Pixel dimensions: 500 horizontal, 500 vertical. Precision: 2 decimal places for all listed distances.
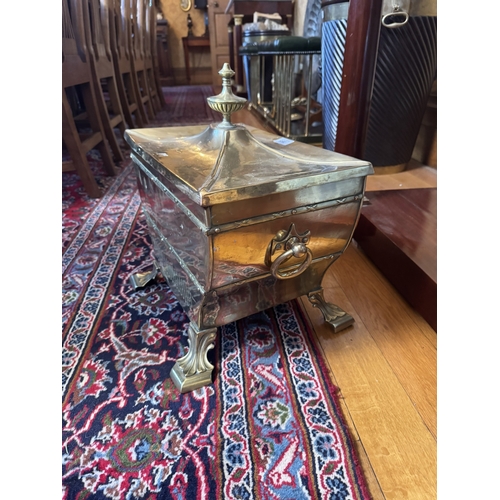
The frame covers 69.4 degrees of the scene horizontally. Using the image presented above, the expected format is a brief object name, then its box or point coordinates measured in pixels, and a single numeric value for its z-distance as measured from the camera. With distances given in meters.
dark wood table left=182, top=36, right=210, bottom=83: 5.72
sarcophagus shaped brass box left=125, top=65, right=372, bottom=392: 0.53
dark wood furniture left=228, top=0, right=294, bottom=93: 3.14
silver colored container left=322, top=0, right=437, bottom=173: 1.27
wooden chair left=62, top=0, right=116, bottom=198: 1.45
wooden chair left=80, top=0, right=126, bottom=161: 1.73
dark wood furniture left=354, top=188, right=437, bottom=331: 0.85
